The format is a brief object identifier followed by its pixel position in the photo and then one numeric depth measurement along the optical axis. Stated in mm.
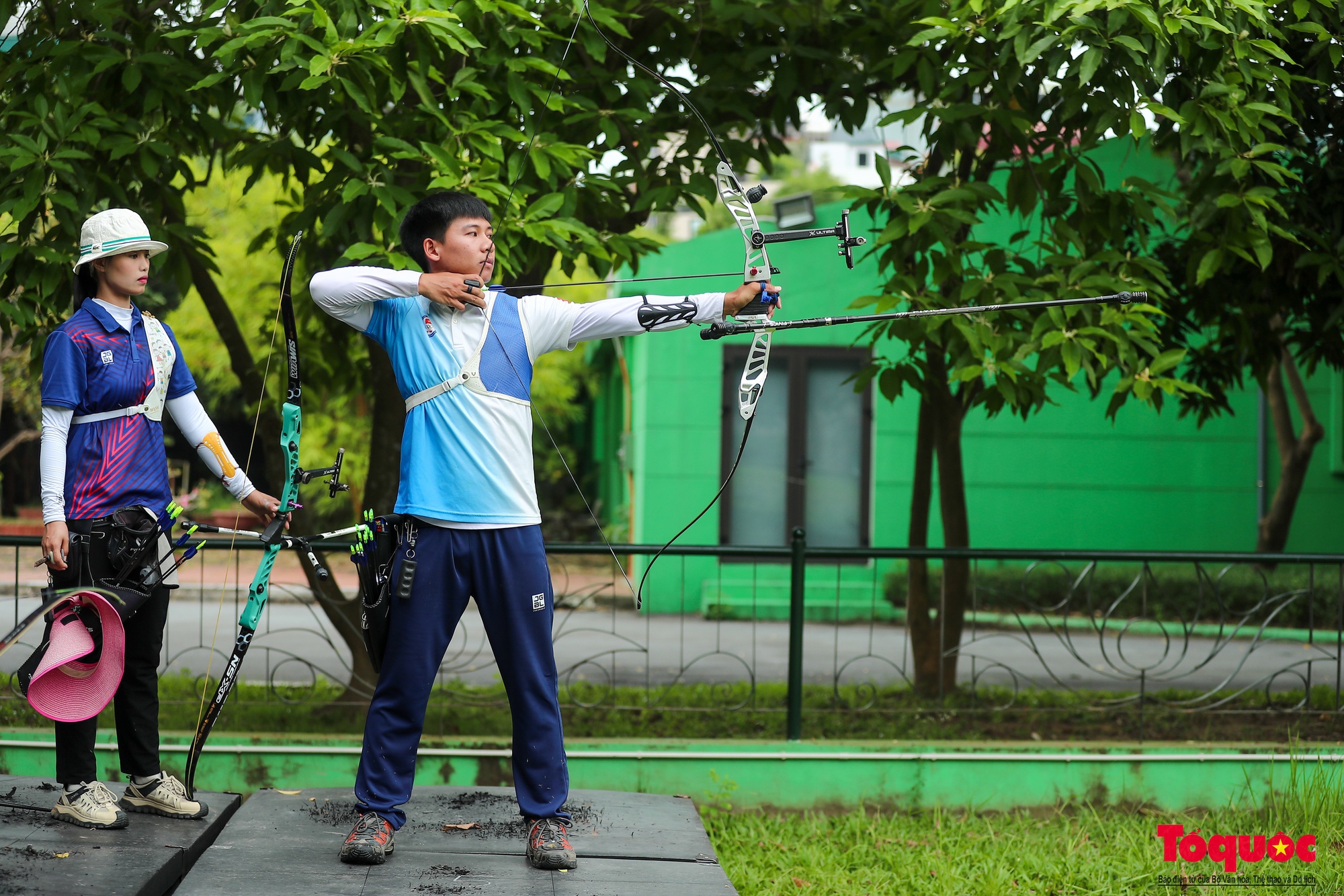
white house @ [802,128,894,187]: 56344
